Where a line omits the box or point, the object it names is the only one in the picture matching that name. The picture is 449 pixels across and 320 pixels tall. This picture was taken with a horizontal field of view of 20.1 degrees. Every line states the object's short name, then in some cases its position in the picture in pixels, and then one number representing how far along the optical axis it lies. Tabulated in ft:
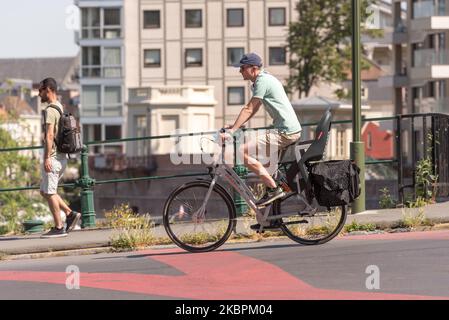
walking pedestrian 49.83
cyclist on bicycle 42.70
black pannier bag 43.42
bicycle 43.09
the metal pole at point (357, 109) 53.16
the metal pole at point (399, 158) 57.16
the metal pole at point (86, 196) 55.83
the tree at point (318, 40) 219.00
